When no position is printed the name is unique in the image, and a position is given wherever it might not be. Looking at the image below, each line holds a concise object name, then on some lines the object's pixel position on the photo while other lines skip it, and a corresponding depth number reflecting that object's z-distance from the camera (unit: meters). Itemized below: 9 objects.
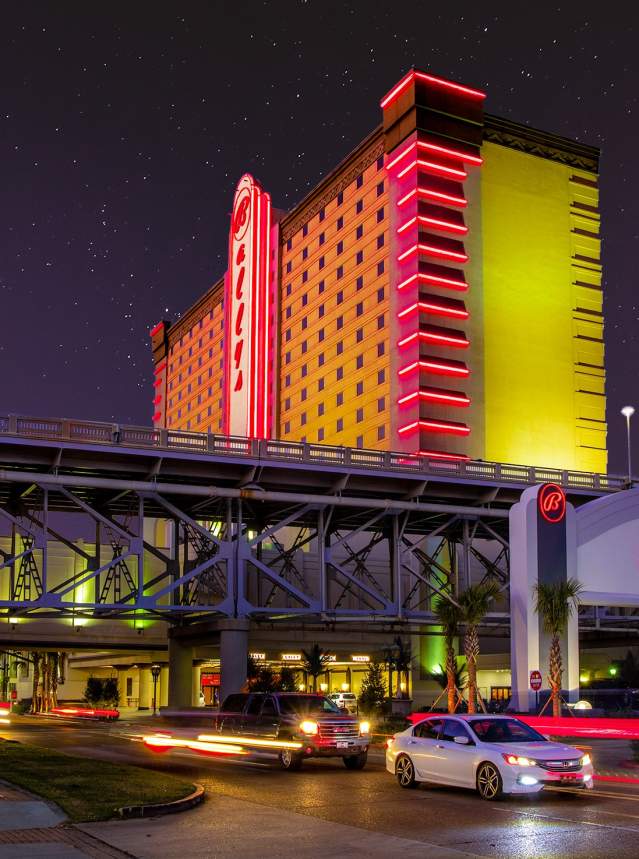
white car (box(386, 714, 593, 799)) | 19.00
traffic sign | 38.03
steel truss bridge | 52.16
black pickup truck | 25.97
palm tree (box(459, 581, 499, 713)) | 44.41
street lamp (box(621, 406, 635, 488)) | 76.59
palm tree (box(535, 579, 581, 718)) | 39.38
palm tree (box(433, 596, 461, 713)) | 45.28
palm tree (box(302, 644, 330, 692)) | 74.03
